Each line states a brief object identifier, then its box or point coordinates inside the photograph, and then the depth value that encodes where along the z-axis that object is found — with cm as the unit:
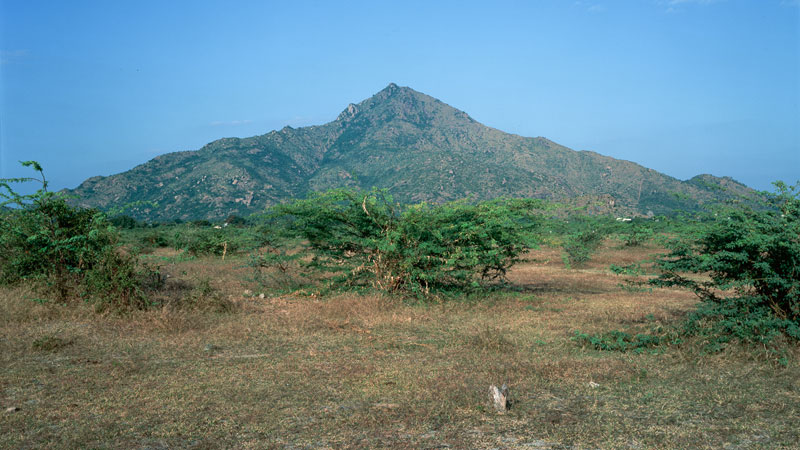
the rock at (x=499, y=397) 519
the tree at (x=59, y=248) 1005
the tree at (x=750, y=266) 703
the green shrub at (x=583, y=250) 2100
